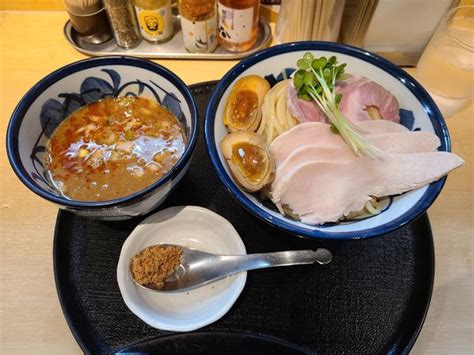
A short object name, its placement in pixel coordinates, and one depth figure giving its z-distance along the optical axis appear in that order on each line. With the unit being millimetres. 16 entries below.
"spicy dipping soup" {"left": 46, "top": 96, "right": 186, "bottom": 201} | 292
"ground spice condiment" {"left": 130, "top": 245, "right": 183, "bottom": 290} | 276
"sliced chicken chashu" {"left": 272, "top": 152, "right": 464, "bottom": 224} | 274
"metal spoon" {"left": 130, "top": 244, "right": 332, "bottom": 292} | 279
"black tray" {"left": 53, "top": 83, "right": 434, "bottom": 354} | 269
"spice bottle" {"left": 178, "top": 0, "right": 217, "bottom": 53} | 405
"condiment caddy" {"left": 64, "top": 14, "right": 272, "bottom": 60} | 447
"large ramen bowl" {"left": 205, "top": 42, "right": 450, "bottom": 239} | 256
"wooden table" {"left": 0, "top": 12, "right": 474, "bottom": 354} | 288
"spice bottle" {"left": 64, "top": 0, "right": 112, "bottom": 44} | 424
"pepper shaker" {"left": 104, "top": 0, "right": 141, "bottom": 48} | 419
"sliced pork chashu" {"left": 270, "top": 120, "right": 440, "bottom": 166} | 292
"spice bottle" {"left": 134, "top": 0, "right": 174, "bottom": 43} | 414
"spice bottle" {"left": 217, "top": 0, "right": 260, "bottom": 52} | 410
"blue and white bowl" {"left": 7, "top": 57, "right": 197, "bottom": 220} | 262
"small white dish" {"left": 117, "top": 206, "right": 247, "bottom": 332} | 267
